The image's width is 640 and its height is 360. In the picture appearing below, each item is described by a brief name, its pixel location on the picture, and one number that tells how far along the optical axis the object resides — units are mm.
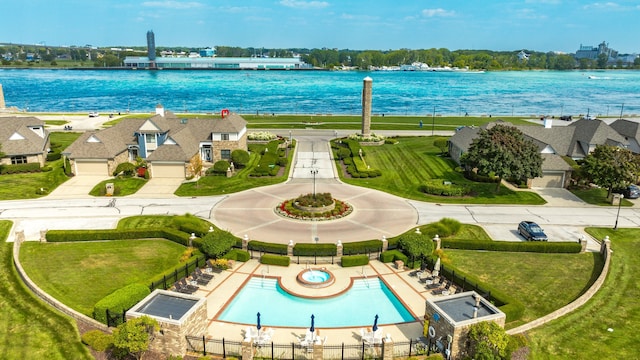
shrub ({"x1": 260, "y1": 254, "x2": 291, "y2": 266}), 34281
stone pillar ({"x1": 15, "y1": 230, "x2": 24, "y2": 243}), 36906
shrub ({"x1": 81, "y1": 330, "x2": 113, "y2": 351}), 24203
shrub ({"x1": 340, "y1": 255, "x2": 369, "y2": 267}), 34438
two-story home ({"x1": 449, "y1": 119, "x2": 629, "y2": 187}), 57406
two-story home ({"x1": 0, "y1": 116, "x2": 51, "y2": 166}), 60812
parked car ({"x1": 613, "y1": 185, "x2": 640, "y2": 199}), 52562
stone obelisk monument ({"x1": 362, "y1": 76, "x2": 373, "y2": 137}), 86438
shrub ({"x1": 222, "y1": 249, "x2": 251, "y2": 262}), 35062
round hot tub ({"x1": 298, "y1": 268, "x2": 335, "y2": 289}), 31375
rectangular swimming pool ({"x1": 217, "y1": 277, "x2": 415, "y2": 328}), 27562
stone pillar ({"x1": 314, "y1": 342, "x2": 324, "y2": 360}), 22516
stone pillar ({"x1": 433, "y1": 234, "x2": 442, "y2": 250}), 37438
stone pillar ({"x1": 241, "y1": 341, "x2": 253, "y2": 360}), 22547
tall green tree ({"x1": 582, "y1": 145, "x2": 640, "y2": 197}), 48844
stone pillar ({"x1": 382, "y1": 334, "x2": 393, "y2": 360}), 22859
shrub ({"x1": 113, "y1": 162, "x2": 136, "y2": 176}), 58375
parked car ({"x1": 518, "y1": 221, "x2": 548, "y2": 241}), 39562
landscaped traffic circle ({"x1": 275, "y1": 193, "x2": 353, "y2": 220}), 44500
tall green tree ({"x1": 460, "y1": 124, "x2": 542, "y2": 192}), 50125
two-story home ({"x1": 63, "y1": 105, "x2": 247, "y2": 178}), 58812
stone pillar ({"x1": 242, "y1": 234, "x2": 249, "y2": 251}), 36219
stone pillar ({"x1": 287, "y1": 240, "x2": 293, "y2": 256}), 35500
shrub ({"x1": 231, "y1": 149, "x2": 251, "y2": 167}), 63406
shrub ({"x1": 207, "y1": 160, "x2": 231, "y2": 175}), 59625
